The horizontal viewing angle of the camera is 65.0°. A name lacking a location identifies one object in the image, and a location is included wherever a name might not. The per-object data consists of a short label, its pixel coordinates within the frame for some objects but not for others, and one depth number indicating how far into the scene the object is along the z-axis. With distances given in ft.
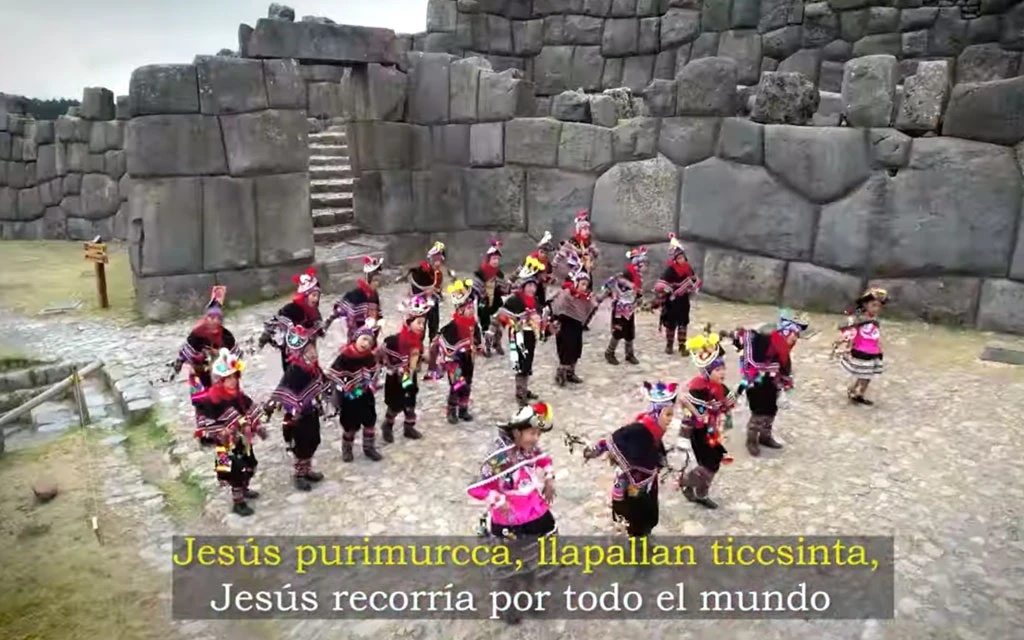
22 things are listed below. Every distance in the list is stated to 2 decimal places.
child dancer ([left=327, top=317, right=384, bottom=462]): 20.34
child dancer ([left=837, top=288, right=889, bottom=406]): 23.18
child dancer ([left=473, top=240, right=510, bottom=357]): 28.73
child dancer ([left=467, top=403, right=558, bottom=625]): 14.82
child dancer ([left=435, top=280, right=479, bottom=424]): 22.99
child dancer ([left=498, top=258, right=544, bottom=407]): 24.40
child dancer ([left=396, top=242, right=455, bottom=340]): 28.35
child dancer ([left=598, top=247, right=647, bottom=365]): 27.86
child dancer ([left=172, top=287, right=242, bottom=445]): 22.70
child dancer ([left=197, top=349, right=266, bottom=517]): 18.11
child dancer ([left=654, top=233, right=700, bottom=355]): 28.27
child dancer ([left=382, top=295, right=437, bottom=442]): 21.68
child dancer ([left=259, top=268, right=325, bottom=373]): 22.53
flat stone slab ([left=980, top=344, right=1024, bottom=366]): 26.63
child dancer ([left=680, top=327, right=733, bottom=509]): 17.71
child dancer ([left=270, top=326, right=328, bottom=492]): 19.47
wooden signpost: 36.35
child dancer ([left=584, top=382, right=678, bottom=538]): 15.56
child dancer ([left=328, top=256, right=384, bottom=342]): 25.05
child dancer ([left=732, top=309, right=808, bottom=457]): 20.48
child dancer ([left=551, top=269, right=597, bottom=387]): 26.32
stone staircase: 42.80
